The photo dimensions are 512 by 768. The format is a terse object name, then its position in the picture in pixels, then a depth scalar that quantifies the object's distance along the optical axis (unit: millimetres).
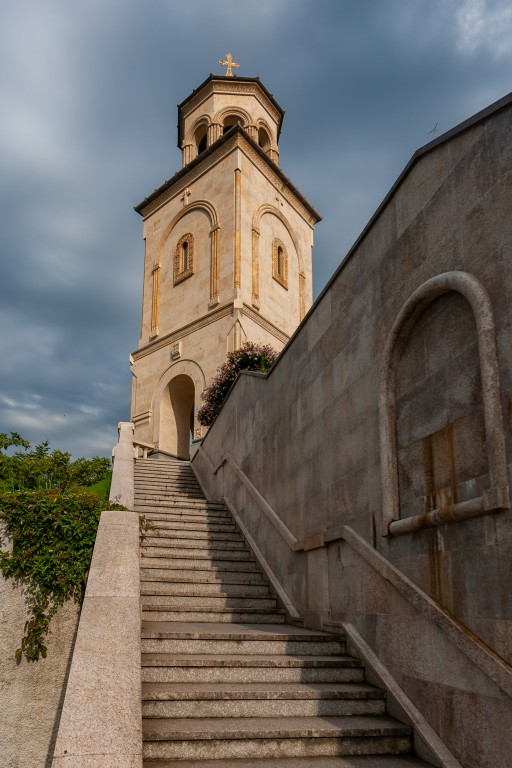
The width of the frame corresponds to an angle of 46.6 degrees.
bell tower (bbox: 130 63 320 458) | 21516
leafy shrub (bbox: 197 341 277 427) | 14664
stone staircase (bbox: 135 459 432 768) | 4074
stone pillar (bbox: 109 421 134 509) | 8685
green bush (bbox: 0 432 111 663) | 5375
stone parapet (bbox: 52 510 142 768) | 3045
